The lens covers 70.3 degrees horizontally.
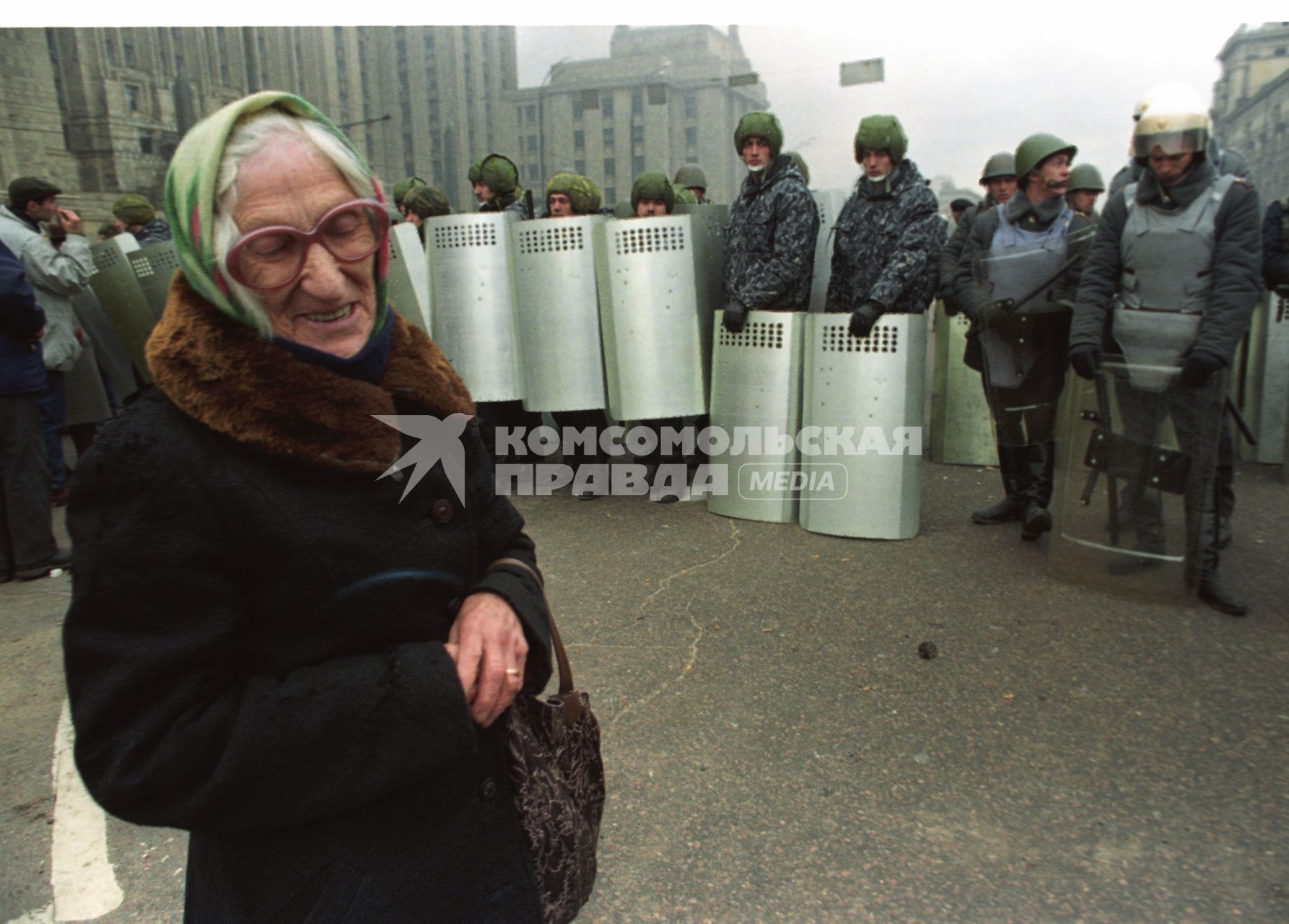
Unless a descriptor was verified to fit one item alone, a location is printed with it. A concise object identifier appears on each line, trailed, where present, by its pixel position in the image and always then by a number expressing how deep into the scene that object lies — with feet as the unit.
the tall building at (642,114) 106.42
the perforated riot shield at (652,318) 18.61
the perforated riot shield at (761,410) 17.84
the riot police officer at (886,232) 16.78
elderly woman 3.27
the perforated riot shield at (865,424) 16.70
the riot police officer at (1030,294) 16.02
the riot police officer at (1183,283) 12.71
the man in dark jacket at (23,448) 15.96
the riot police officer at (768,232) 18.08
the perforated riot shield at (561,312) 19.52
